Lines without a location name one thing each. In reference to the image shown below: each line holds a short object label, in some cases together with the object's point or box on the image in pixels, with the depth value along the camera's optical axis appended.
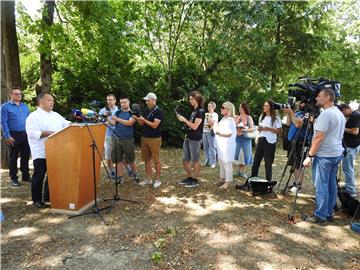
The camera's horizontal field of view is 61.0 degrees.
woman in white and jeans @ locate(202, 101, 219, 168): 8.30
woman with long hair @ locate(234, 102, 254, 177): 7.05
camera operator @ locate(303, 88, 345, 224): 4.26
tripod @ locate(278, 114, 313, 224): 5.05
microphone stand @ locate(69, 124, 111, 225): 4.49
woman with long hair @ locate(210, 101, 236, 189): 5.93
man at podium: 4.64
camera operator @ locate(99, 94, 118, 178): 6.45
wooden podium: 4.41
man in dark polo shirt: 5.78
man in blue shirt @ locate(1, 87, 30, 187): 6.07
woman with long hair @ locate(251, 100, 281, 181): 5.77
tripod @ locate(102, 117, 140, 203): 5.23
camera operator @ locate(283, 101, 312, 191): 5.26
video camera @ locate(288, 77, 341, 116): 4.77
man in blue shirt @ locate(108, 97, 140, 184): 5.92
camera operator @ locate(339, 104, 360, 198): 5.52
